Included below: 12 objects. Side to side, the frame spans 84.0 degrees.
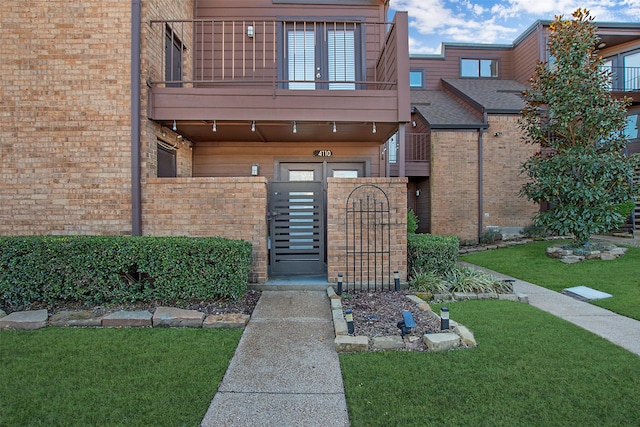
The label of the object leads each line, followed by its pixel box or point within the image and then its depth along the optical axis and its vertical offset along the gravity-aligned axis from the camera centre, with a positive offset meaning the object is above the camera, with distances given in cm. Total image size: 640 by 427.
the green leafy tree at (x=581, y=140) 836 +183
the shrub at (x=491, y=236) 1183 -73
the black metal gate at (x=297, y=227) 593 -21
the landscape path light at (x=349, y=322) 364 -112
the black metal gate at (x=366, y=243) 548 -44
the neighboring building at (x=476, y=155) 1200 +204
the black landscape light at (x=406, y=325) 354 -111
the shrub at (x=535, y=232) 1164 -59
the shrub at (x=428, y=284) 535 -106
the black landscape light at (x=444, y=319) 367 -108
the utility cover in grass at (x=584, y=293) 551 -127
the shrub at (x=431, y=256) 584 -69
